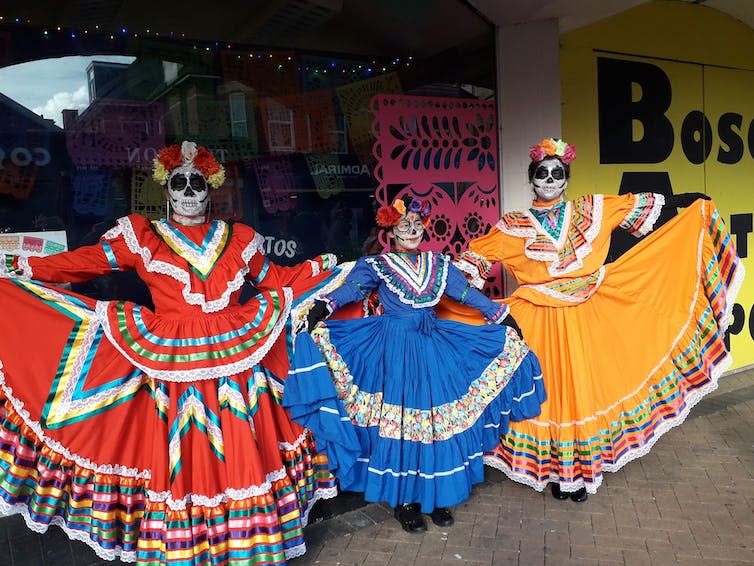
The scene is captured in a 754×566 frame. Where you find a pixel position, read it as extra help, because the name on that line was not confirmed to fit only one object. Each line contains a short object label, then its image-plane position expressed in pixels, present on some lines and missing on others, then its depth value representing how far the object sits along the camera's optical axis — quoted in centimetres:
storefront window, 364
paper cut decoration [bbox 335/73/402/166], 447
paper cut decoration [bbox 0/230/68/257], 357
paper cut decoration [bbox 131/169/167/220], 386
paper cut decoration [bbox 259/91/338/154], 423
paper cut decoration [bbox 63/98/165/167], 371
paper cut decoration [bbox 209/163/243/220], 407
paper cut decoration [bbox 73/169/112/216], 371
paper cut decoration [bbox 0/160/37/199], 354
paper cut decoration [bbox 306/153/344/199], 439
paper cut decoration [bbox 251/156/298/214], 420
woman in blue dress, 318
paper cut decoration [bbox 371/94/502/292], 454
